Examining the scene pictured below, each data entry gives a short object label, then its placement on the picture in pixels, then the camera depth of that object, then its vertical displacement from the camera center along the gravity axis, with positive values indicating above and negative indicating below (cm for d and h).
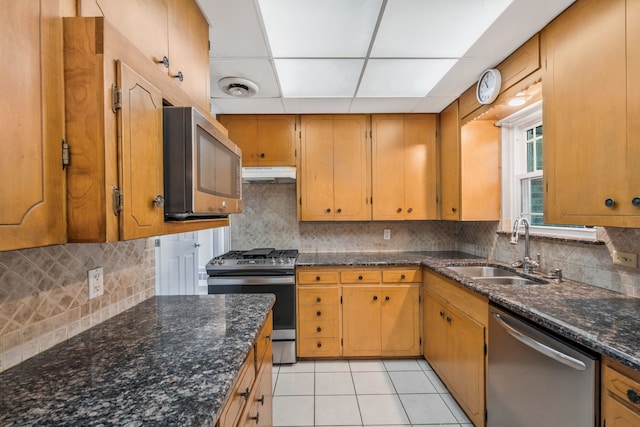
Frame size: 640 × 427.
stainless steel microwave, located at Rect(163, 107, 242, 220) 104 +18
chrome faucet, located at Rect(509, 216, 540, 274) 200 -27
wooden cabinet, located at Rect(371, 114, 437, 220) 300 +45
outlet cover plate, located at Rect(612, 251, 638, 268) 145 -24
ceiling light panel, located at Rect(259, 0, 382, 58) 152 +104
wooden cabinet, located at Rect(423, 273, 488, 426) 174 -88
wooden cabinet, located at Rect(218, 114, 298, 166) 298 +76
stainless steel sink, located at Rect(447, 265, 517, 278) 236 -48
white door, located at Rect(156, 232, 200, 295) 265 -48
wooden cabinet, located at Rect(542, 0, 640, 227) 118 +43
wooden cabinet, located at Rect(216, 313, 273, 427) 92 -66
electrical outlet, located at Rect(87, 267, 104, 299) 118 -27
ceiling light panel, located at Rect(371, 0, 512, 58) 149 +102
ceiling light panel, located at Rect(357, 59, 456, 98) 203 +101
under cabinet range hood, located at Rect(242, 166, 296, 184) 282 +39
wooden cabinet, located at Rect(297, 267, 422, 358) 267 -90
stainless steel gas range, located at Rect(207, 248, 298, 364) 257 -60
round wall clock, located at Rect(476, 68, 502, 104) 200 +88
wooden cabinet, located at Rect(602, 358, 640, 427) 90 -58
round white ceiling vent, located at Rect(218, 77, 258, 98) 218 +97
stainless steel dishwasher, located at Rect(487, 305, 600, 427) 106 -70
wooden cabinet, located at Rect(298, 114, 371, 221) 298 +45
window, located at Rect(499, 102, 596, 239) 225 +35
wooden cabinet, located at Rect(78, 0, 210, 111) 88 +67
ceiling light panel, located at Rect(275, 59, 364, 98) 203 +101
